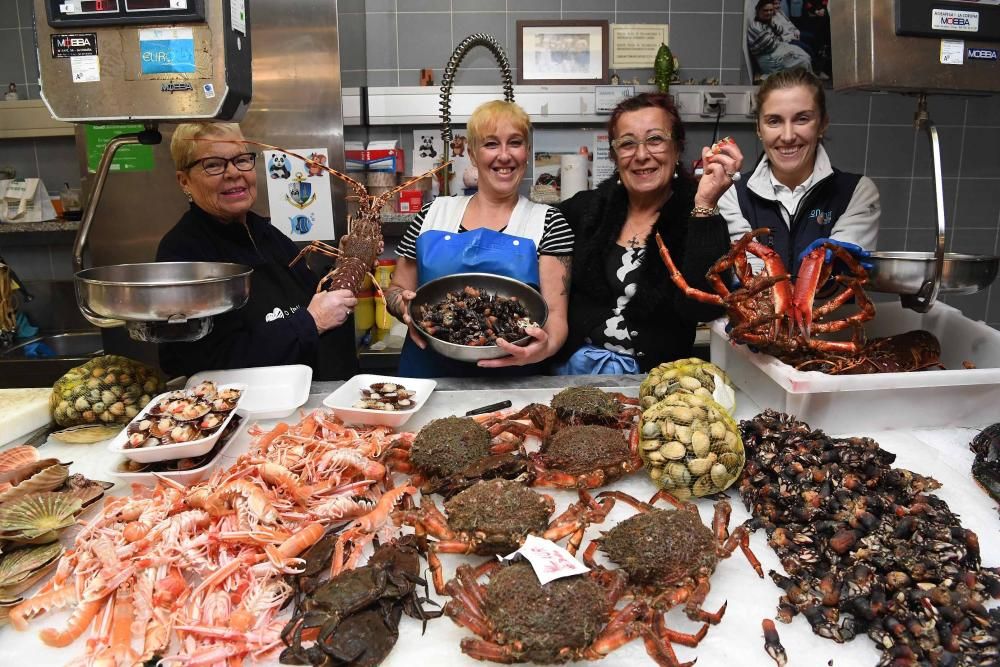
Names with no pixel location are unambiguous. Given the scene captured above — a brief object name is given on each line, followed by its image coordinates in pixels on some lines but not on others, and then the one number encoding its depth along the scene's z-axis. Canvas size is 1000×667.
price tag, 1.23
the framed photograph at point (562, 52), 4.47
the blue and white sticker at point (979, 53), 1.68
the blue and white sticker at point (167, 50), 1.59
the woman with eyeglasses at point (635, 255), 2.59
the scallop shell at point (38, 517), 1.44
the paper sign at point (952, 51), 1.67
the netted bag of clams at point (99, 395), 1.98
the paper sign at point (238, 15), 1.61
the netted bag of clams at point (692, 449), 1.62
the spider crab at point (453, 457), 1.69
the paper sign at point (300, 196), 3.75
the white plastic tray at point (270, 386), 2.12
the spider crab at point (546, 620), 1.14
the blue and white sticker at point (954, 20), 1.65
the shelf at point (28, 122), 4.29
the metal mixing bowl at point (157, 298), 1.70
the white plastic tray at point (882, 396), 1.86
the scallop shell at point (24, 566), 1.34
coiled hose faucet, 3.54
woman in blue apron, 2.71
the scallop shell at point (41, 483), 1.52
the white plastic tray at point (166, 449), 1.67
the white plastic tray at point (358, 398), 1.99
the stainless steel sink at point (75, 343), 4.33
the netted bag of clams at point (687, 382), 1.97
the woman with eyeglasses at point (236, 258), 2.40
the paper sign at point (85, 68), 1.60
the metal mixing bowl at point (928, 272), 1.84
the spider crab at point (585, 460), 1.71
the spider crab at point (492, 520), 1.42
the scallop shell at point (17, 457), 1.68
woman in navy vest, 2.63
